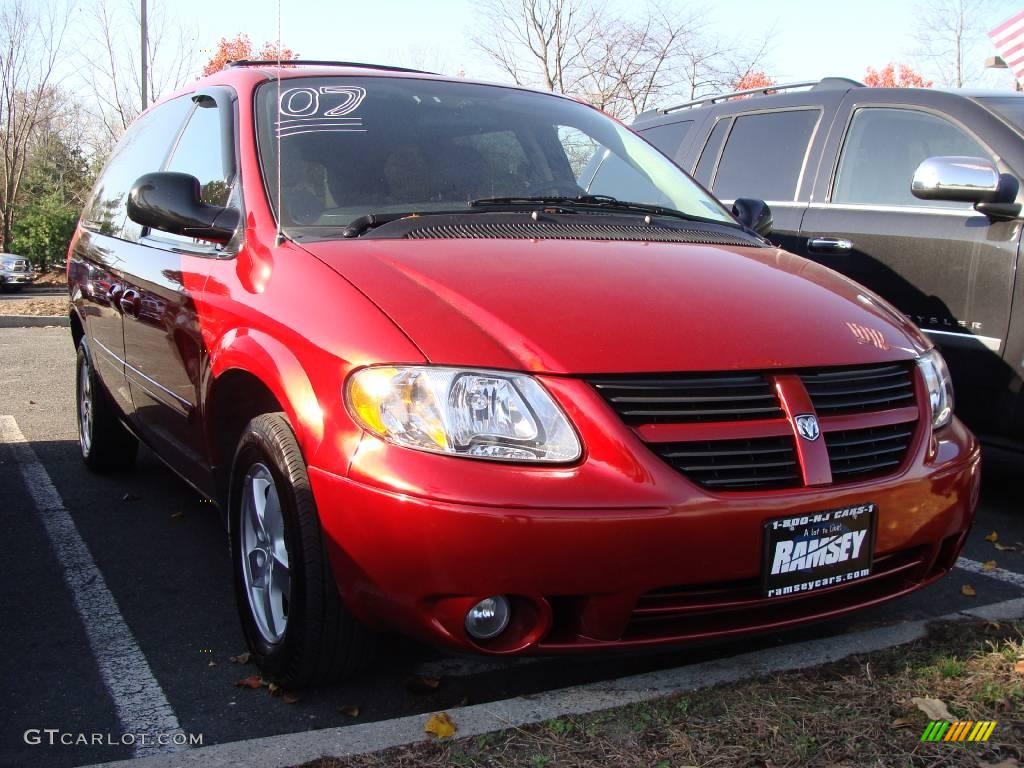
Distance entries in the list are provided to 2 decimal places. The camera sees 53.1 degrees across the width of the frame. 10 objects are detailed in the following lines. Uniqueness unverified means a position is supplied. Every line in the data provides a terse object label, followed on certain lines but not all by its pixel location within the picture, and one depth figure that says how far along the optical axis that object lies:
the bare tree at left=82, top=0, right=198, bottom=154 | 21.03
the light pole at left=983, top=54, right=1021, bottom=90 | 9.00
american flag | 7.99
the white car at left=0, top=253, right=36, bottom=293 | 24.27
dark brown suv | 4.39
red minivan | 2.30
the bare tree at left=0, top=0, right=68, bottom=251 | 26.61
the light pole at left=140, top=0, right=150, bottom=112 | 18.69
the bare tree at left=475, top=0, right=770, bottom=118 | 24.20
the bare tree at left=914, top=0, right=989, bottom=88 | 24.83
